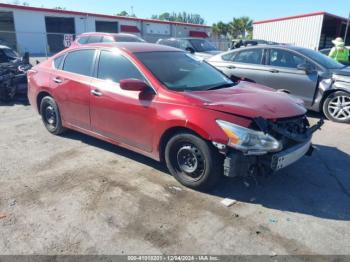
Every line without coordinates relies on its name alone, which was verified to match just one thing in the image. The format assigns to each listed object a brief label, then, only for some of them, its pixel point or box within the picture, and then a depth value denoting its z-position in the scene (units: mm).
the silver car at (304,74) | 6938
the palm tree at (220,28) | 52812
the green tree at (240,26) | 52438
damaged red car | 3516
